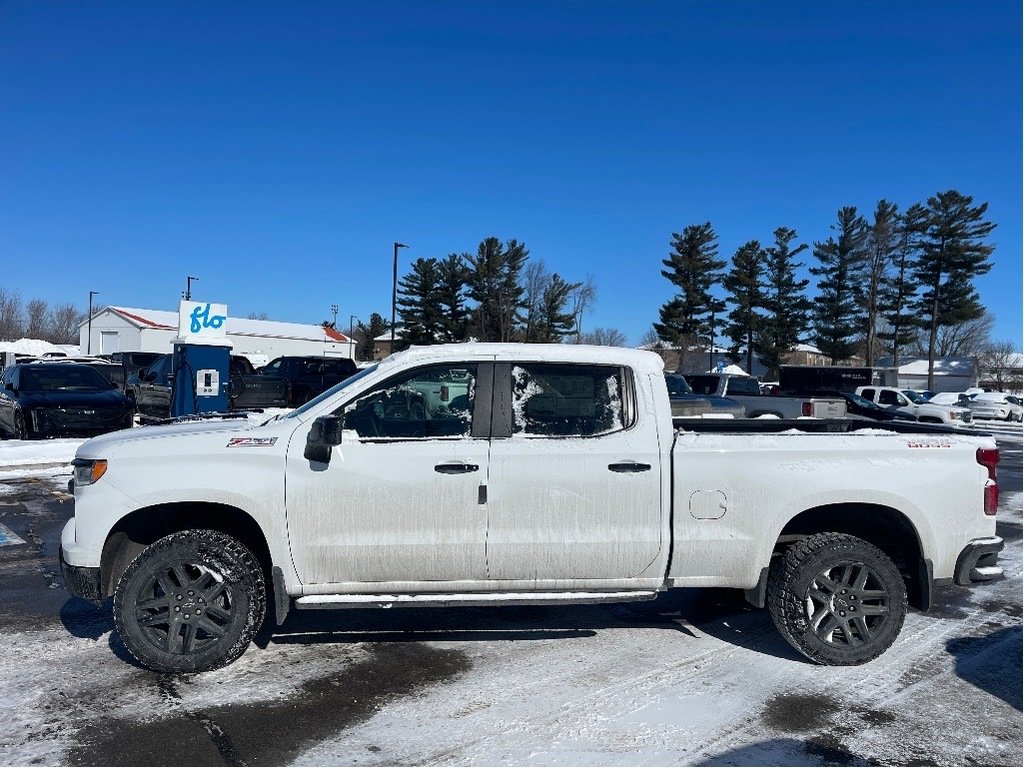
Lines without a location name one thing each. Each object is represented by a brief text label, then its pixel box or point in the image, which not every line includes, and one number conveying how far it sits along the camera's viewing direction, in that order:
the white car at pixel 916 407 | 26.64
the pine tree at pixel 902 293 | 52.78
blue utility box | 14.16
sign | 14.32
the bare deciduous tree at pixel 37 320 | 101.50
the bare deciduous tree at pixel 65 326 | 104.90
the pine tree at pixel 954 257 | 51.41
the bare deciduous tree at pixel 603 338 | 73.19
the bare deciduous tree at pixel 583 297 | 62.78
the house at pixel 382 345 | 77.00
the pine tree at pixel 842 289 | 52.22
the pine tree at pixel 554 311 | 57.62
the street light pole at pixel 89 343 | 70.62
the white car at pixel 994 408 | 37.34
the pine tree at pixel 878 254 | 52.75
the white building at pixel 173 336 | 69.38
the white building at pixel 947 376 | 69.62
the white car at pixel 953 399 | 38.53
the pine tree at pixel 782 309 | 53.22
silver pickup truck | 20.44
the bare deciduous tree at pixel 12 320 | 97.44
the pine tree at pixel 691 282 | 54.09
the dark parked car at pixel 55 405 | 13.94
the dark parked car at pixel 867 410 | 25.22
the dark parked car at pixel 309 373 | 22.70
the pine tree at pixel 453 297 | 56.69
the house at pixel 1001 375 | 70.00
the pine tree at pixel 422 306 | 57.44
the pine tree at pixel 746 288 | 53.62
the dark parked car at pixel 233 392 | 18.75
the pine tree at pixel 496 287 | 55.72
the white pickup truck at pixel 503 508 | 4.27
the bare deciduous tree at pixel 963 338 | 82.06
